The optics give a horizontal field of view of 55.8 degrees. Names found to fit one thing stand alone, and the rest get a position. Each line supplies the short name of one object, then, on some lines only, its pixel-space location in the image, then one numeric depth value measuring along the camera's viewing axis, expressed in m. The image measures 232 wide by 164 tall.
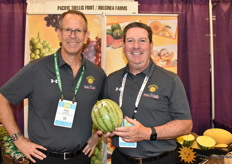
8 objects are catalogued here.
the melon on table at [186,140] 3.64
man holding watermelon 2.00
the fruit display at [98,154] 3.69
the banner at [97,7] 3.91
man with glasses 2.08
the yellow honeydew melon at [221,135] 3.87
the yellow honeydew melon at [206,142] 3.57
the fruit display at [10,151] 3.55
